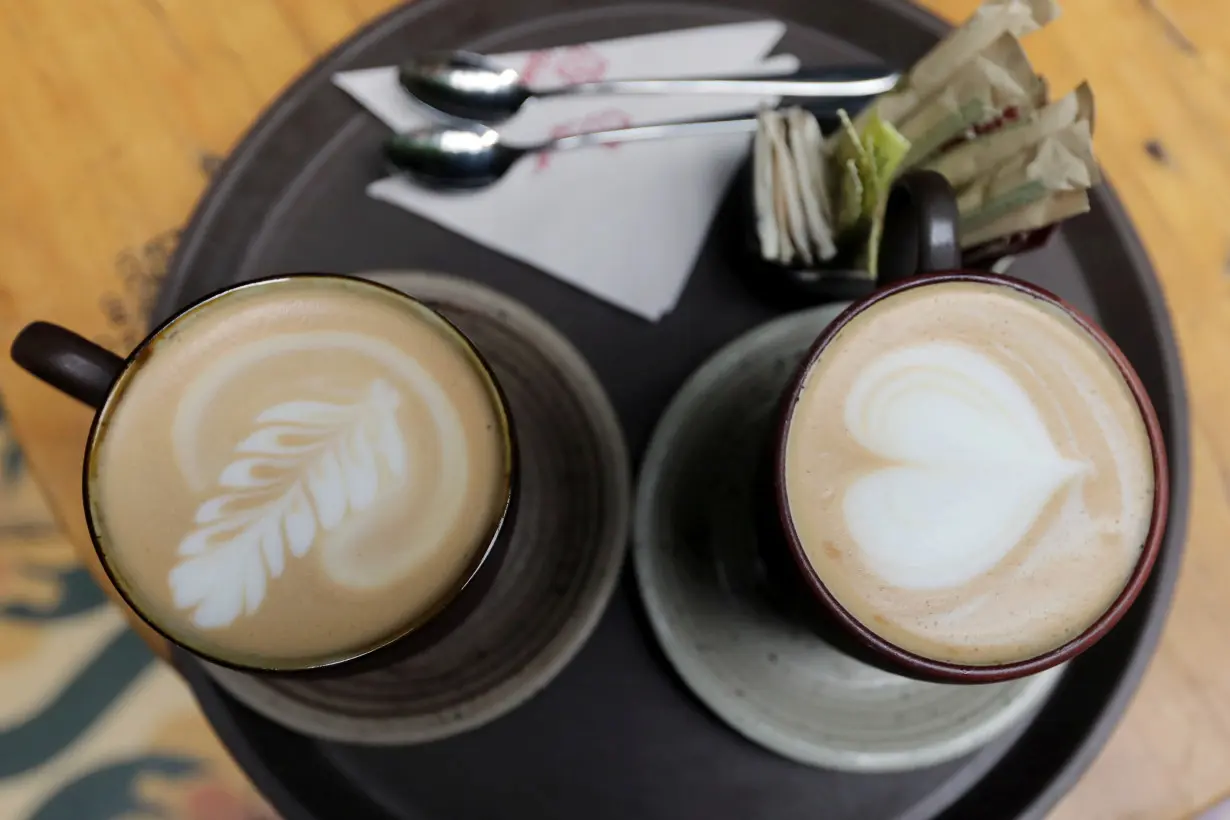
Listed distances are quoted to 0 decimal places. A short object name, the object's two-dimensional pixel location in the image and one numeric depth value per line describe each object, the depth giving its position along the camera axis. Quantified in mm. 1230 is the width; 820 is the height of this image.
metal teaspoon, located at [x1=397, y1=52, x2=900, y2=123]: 601
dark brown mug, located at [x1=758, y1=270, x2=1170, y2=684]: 382
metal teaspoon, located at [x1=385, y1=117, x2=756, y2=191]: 592
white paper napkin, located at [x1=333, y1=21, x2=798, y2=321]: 590
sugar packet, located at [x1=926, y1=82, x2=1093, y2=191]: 487
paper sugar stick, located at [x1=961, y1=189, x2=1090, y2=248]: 504
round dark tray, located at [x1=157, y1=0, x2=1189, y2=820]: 549
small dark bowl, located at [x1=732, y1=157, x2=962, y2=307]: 427
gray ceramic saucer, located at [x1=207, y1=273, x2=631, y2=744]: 511
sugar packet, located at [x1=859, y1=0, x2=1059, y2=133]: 485
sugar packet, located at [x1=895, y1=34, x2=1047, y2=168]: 501
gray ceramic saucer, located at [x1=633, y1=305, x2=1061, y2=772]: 525
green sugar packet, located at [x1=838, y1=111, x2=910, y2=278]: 479
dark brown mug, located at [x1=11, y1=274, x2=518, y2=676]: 408
